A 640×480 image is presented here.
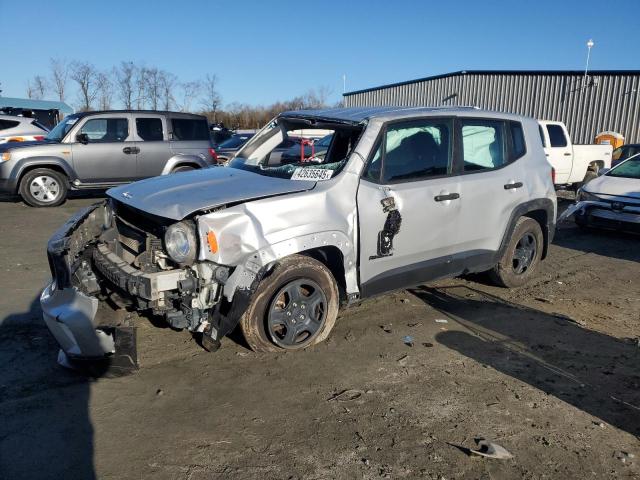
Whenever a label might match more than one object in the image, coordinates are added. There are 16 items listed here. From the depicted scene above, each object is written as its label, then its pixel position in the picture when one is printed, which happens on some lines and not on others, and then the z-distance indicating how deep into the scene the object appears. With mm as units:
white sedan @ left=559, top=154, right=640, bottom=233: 8242
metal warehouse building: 22891
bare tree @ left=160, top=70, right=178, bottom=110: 45406
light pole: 24000
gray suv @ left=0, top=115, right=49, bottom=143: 13414
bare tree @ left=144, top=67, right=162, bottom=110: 44625
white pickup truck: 13094
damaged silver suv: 3637
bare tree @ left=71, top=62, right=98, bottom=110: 45406
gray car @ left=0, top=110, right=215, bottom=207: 10562
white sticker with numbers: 4215
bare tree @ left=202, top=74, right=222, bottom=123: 48512
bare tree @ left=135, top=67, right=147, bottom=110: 44531
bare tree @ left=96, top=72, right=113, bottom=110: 45053
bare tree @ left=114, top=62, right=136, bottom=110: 44469
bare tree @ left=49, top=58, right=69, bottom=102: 47069
